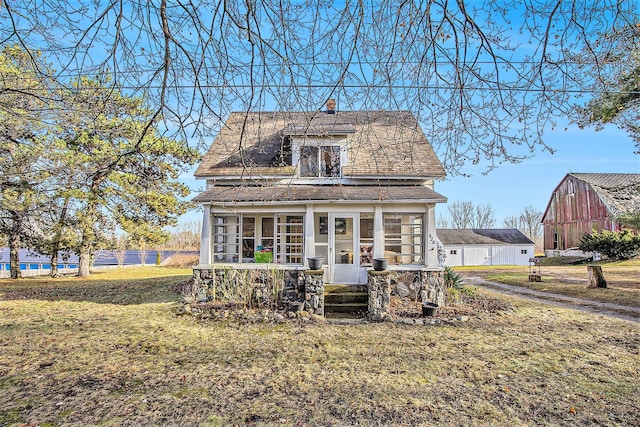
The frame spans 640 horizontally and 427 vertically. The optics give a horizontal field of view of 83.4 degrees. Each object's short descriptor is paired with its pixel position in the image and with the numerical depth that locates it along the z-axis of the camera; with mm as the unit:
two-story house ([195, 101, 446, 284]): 10883
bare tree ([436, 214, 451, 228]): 56275
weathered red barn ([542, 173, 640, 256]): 27609
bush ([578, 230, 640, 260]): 24172
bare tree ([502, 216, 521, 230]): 59438
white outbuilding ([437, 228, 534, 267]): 33219
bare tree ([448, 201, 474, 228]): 55250
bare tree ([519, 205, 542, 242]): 58125
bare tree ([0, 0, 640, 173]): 3969
